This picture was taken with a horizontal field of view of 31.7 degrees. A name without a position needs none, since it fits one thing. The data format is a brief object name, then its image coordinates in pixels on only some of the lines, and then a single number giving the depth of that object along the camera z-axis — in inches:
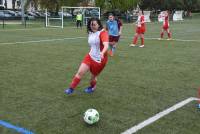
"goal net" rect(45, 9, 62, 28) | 1507.4
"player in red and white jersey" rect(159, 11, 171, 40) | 808.3
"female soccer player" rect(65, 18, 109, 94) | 273.3
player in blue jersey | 555.2
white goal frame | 1450.5
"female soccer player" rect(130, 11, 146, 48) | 667.4
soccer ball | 210.7
